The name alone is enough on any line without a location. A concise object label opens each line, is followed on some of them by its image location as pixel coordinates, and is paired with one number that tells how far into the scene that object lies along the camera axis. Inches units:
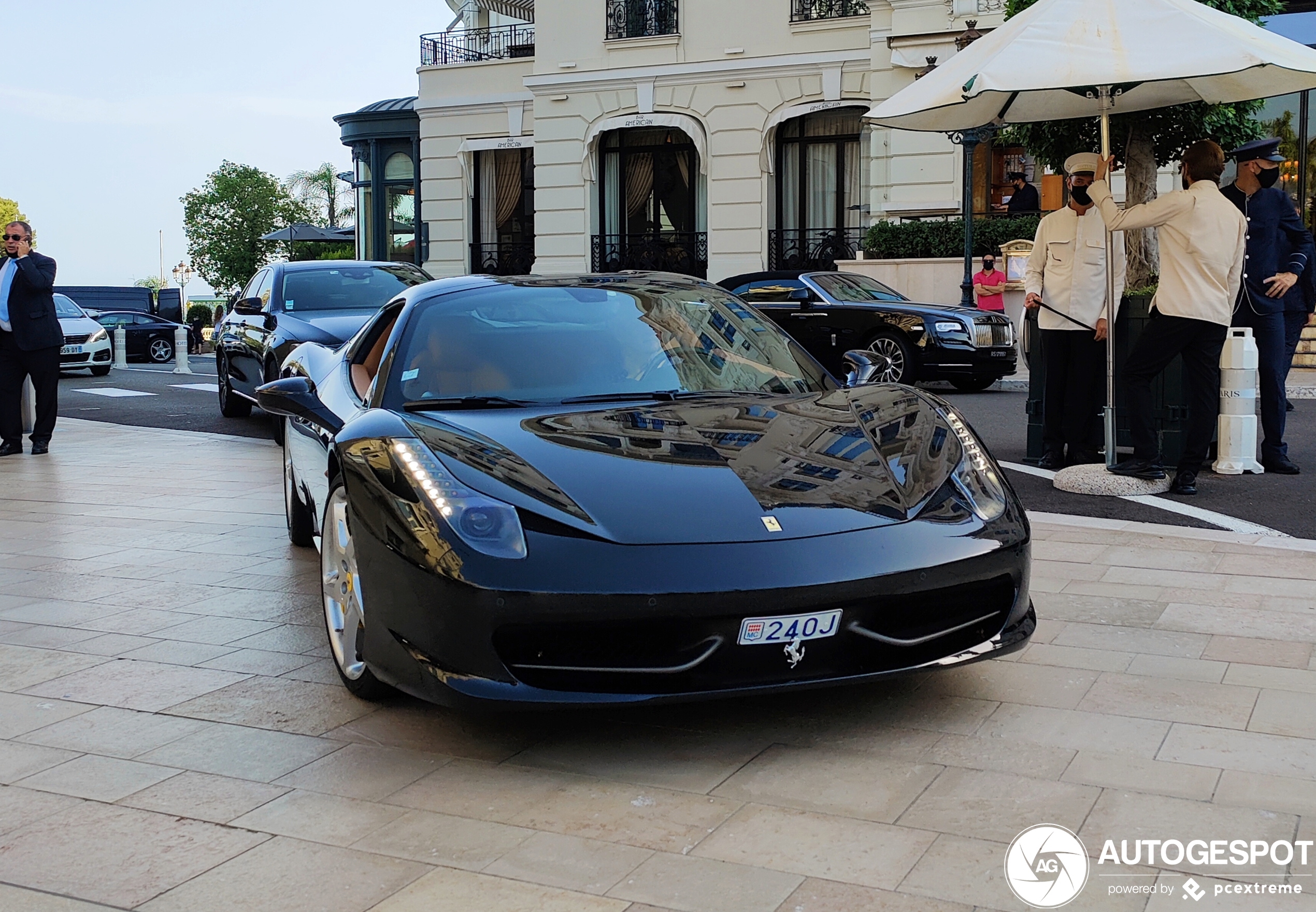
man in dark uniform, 340.8
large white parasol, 272.8
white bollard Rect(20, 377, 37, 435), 465.4
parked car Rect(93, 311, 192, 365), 1208.2
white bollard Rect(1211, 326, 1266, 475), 329.4
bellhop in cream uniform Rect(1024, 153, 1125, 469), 327.3
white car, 859.4
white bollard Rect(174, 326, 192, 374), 958.4
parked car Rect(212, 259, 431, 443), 459.8
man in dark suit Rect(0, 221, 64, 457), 429.4
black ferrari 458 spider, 136.4
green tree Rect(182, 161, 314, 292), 3088.1
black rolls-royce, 605.9
